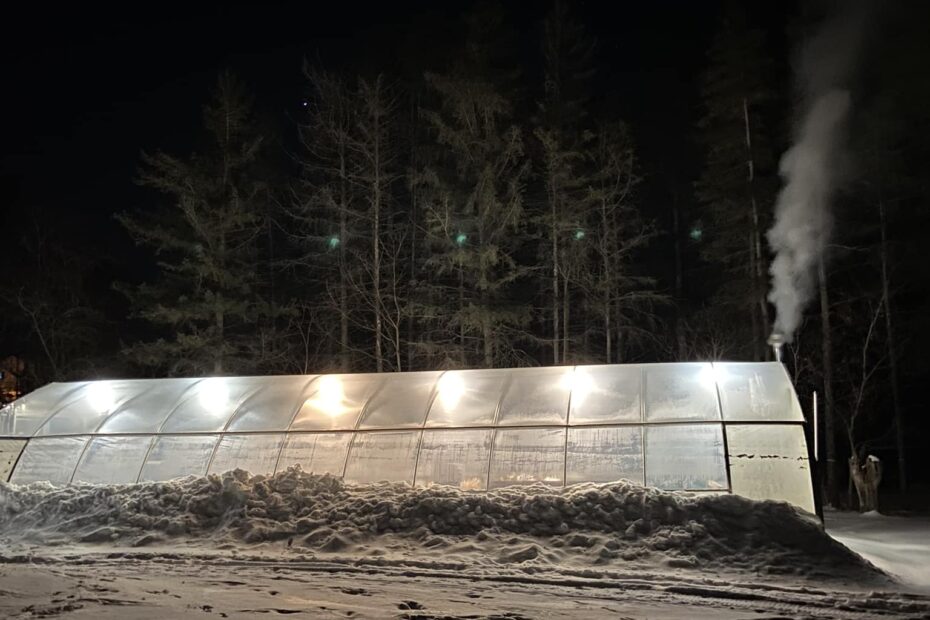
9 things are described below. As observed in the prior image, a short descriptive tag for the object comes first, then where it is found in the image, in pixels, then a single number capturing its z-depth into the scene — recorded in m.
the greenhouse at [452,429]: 11.25
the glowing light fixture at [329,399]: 13.42
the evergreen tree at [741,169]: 21.09
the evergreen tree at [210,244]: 23.31
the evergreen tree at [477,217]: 21.48
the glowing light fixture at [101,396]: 14.79
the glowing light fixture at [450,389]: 13.04
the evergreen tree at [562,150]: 22.45
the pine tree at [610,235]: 22.78
